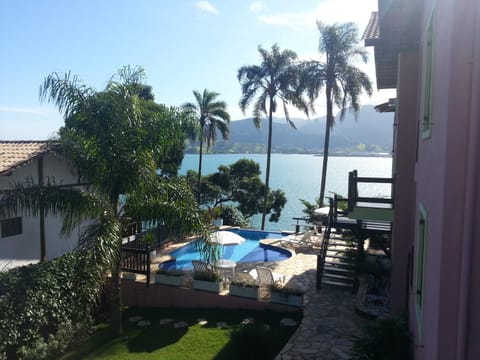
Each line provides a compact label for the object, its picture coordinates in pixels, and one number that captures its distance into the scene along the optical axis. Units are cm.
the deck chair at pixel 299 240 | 1895
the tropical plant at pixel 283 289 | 1130
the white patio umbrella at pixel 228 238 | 1753
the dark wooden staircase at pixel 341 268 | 1273
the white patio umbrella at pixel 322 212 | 1908
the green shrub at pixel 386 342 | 651
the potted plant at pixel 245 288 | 1190
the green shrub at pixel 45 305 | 888
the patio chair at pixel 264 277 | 1237
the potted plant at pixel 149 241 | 1645
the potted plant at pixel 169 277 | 1300
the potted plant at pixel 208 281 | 1246
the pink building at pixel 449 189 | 288
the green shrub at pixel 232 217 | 2608
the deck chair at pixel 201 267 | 1290
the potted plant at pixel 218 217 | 2233
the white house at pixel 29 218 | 1190
